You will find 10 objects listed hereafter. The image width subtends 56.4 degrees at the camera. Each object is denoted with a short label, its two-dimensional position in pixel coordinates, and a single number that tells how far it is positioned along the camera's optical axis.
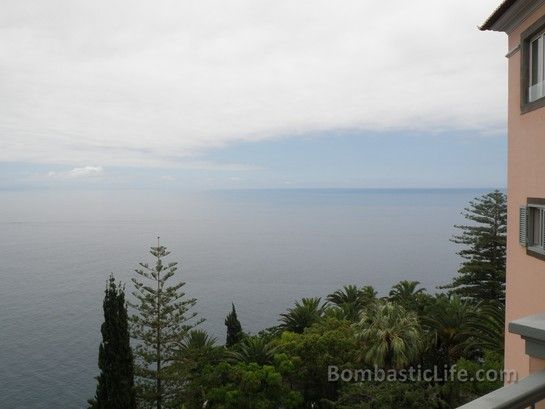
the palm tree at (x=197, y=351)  24.60
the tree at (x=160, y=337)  27.53
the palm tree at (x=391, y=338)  18.72
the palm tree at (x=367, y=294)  30.61
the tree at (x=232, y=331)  33.75
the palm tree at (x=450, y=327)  21.38
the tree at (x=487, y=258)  37.12
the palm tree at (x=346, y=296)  35.07
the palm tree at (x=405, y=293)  31.83
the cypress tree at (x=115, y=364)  22.00
